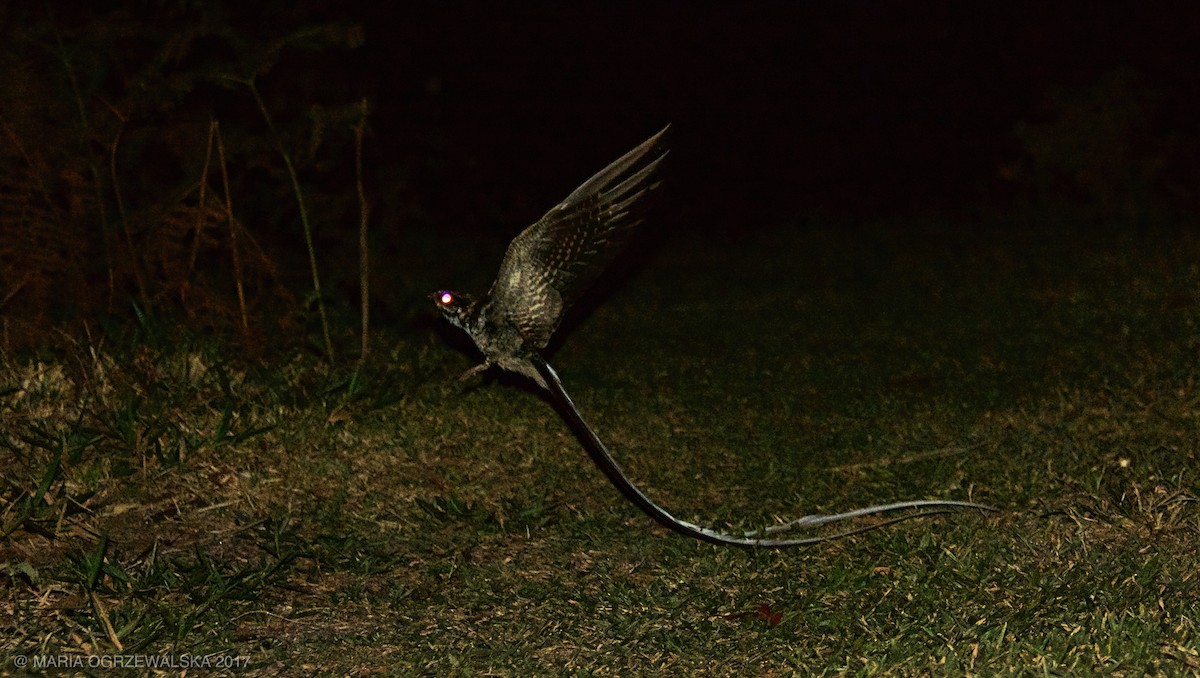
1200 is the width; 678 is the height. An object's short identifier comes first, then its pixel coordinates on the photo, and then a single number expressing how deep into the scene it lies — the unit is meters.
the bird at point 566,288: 4.57
